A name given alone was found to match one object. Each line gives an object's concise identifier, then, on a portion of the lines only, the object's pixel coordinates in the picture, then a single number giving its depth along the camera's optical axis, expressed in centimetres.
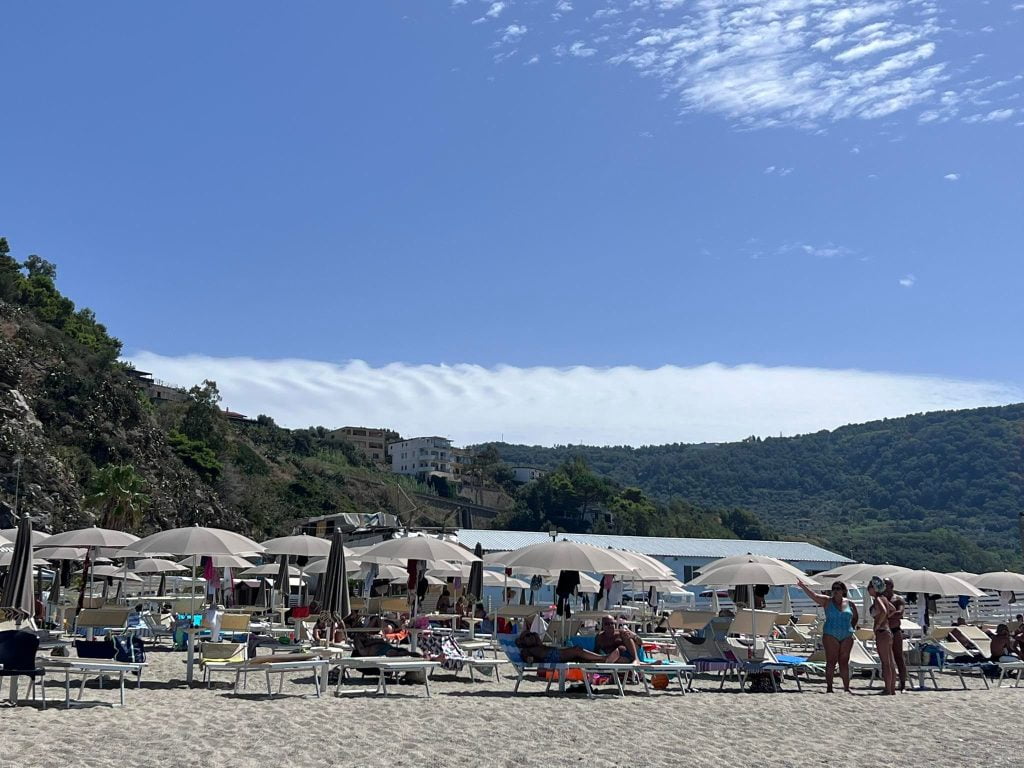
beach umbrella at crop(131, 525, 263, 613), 1445
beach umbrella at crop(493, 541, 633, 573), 1385
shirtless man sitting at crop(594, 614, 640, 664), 1196
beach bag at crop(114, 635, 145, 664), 1127
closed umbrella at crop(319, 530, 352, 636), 1748
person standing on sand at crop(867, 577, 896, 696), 1267
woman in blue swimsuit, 1267
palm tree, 3459
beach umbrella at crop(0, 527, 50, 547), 1925
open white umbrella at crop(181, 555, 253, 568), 1958
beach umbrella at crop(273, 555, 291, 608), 2191
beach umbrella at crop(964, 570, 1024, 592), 2184
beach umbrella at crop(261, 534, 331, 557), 1978
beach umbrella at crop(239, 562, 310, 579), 2347
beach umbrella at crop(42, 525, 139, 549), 1720
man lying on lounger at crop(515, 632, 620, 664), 1185
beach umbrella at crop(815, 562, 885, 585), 2078
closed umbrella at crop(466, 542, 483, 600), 2206
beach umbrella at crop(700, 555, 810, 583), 1557
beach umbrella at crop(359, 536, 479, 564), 1467
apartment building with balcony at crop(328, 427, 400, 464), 12050
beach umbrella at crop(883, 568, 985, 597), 1727
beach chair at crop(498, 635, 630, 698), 1143
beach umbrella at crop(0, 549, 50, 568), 1998
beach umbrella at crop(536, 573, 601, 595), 2228
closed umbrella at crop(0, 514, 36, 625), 1641
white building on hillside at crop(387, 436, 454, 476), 11506
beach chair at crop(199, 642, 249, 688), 1145
